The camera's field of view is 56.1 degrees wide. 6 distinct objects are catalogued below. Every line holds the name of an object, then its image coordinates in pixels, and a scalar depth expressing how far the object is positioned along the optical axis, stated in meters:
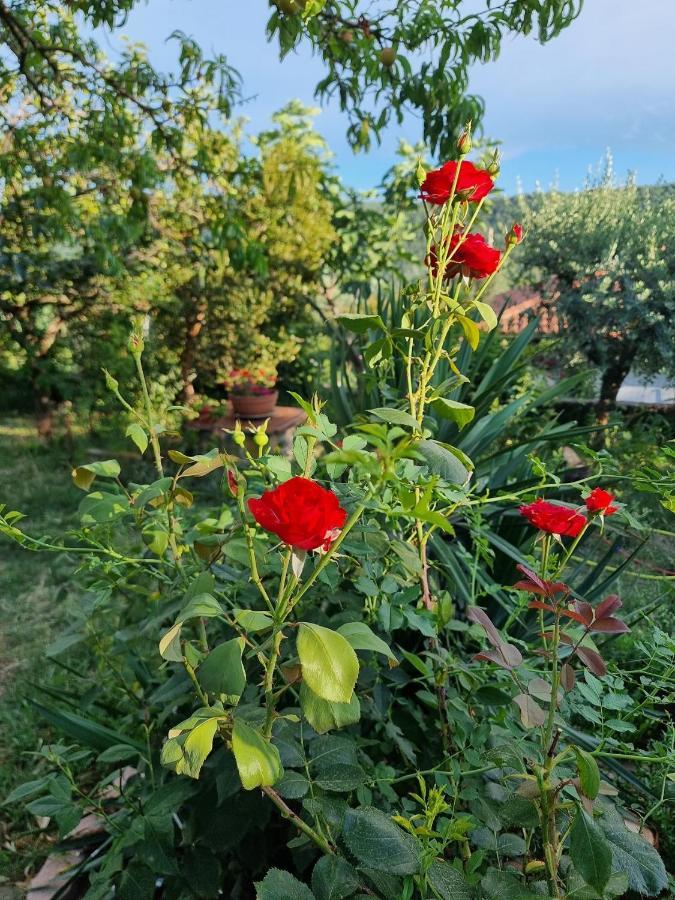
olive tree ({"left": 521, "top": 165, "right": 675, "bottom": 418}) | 3.96
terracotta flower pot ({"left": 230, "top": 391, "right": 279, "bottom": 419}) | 4.43
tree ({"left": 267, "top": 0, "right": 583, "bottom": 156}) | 1.99
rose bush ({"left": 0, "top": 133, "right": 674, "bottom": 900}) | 0.59
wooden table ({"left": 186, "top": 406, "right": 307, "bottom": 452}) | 4.35
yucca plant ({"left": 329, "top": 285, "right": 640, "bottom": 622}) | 1.38
